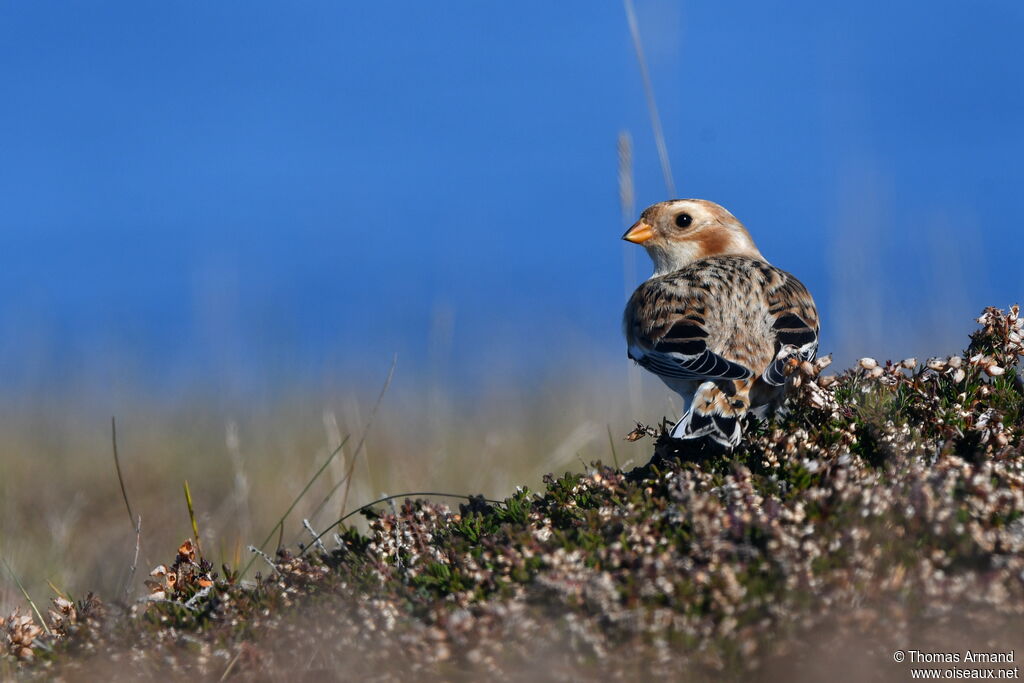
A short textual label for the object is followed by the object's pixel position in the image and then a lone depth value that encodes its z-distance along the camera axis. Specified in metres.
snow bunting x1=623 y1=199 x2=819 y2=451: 7.64
